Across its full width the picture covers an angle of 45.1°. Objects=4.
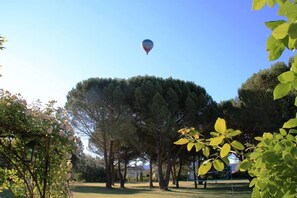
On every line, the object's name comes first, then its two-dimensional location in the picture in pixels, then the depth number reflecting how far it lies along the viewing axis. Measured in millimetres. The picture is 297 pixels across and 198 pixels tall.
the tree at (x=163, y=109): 22234
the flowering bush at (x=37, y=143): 4168
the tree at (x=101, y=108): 23141
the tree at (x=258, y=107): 21734
